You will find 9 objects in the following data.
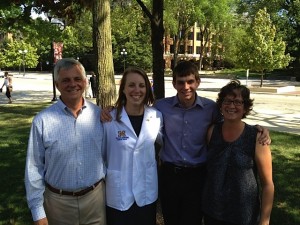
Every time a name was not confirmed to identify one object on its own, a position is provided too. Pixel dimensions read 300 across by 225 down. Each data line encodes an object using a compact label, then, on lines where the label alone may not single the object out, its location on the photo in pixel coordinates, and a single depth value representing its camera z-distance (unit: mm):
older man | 1851
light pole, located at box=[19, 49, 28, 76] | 39685
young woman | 1927
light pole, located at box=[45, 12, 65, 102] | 13102
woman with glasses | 1810
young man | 2123
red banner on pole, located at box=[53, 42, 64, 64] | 13113
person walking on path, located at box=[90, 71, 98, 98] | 15497
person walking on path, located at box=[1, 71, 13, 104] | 13765
